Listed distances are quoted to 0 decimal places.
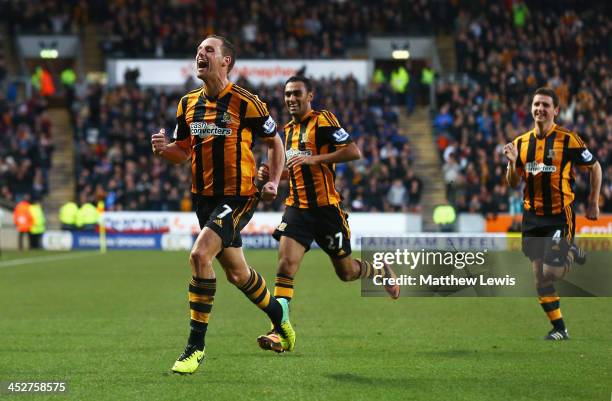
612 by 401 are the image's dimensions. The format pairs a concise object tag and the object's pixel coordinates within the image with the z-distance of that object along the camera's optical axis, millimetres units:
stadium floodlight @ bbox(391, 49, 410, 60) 72937
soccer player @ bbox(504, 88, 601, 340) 20500
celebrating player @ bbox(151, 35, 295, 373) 15602
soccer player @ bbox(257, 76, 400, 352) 19422
